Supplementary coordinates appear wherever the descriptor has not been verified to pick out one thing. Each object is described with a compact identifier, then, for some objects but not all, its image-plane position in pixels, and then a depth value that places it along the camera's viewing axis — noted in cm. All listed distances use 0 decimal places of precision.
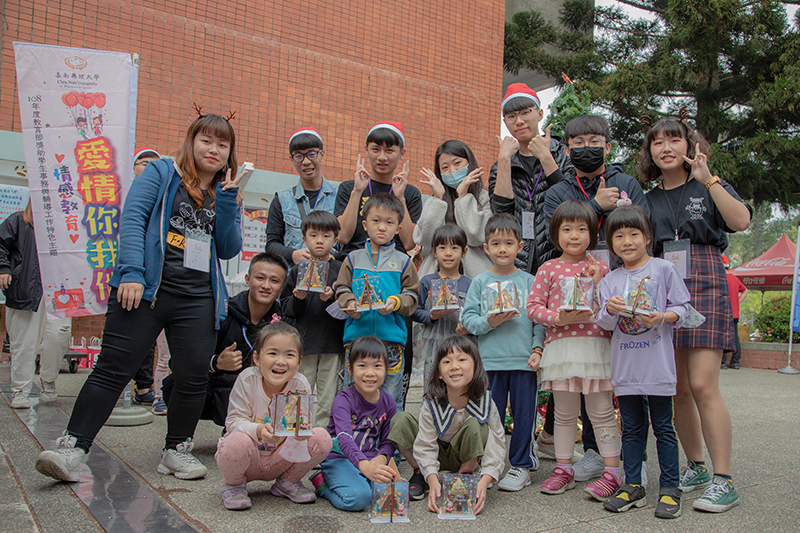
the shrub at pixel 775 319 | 1146
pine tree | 1116
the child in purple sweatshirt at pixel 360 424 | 278
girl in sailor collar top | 287
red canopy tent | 1439
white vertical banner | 400
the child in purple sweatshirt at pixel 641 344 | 272
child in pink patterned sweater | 297
